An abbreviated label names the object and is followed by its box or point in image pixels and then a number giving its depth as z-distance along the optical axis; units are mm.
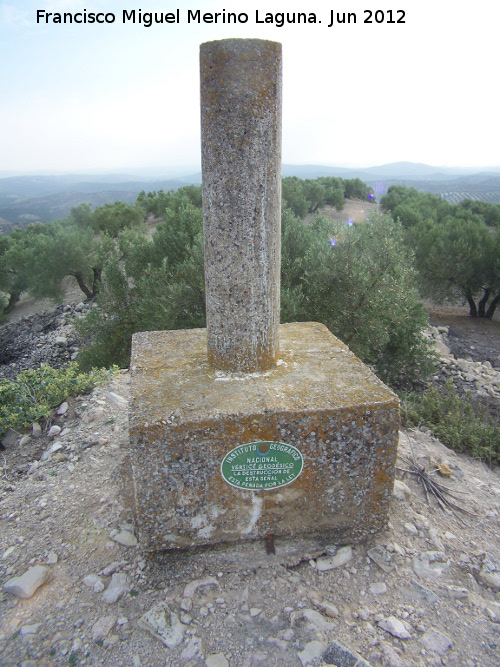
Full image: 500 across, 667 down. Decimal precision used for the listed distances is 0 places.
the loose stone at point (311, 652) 2686
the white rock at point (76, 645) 2761
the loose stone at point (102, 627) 2842
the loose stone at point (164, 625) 2811
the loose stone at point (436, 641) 2787
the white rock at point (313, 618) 2895
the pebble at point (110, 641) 2793
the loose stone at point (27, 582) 3121
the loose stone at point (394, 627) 2867
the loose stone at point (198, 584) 3137
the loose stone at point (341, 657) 2635
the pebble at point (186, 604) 3017
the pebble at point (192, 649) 2724
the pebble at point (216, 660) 2676
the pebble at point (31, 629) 2863
